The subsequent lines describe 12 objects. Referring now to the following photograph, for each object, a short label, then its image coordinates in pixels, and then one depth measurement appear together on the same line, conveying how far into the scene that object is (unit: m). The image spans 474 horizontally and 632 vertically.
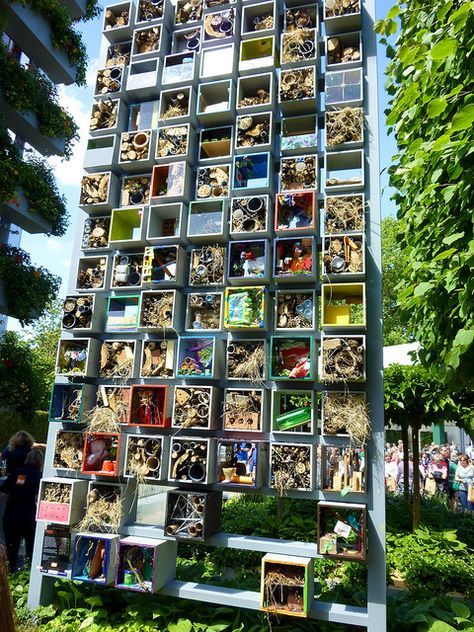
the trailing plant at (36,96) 9.88
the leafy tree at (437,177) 2.66
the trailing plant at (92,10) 12.41
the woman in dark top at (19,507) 5.44
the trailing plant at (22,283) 10.16
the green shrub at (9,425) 11.97
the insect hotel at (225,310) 3.90
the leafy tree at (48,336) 21.15
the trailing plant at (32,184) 9.57
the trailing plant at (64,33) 10.66
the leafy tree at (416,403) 6.73
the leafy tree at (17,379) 9.99
